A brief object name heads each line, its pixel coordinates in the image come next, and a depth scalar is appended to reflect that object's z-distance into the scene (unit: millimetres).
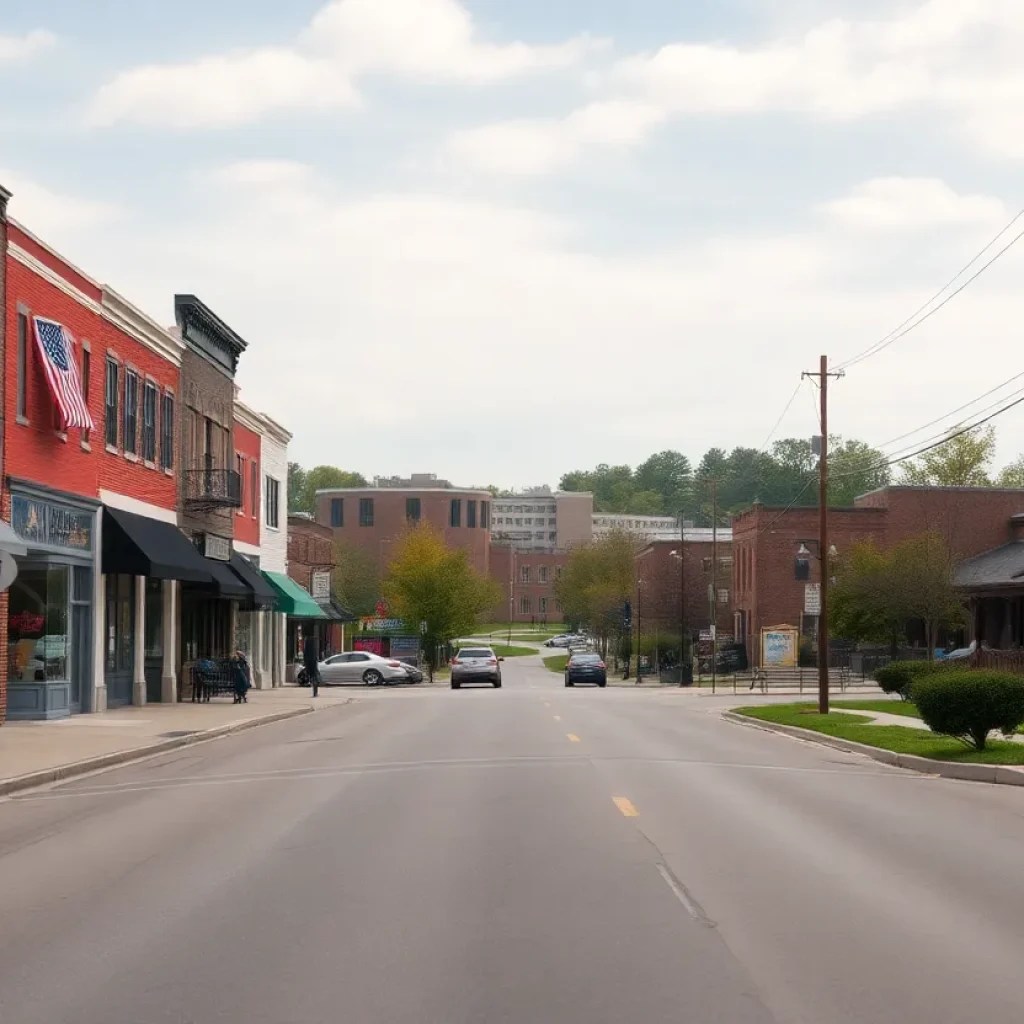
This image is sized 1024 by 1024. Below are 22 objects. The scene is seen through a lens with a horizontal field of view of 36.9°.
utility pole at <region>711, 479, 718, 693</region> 62150
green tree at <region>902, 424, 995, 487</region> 106500
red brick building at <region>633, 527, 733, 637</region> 95938
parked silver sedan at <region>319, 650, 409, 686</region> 66688
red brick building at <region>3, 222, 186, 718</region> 29344
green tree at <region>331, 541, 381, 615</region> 121812
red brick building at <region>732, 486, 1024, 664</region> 78000
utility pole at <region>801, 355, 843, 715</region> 38250
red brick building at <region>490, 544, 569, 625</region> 185238
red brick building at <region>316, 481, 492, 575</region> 152750
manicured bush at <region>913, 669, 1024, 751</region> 21750
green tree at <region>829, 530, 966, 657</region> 58312
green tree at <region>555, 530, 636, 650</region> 108750
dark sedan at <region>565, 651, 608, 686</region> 66500
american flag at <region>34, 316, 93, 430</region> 29688
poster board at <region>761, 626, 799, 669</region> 73188
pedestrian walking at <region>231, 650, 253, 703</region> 40812
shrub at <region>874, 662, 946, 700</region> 35812
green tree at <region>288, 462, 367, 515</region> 194625
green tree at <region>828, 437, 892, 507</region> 150412
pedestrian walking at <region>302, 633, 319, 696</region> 49375
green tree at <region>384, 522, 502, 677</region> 90438
